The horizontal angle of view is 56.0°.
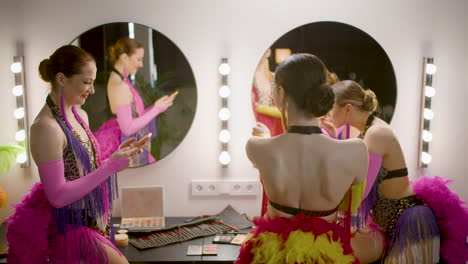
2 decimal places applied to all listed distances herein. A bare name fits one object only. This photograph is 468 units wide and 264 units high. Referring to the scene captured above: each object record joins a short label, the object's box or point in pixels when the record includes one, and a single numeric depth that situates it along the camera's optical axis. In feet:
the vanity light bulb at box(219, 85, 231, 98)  7.98
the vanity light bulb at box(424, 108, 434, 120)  8.25
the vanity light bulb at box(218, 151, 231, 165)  8.20
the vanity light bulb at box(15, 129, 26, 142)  7.85
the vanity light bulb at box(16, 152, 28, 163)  7.92
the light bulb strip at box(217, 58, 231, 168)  7.95
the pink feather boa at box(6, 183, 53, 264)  5.53
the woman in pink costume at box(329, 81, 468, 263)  6.31
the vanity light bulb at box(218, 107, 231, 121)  8.05
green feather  7.23
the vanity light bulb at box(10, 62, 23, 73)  7.72
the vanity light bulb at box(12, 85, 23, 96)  7.75
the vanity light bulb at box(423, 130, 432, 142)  8.33
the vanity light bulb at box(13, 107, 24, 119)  7.80
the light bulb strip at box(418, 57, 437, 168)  8.14
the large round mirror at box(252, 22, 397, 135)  7.94
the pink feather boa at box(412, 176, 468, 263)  6.41
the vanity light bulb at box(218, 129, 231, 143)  8.13
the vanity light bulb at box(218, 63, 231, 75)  7.94
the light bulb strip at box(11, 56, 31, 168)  7.75
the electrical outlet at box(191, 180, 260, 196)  8.31
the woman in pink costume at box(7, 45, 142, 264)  5.36
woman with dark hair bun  4.65
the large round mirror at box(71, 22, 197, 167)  7.72
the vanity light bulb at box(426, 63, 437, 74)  8.13
